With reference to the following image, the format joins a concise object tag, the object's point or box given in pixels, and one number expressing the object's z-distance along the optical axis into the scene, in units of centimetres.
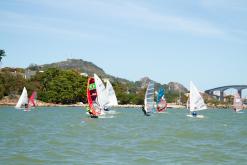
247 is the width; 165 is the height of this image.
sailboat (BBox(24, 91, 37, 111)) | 10326
